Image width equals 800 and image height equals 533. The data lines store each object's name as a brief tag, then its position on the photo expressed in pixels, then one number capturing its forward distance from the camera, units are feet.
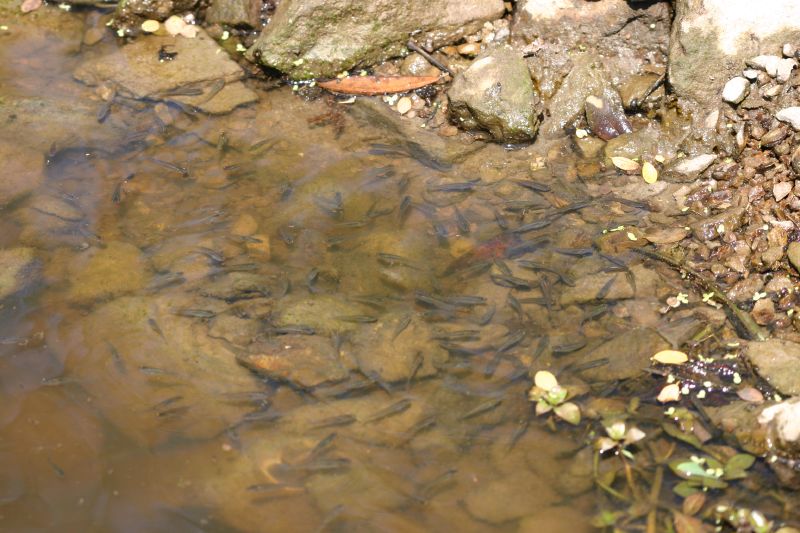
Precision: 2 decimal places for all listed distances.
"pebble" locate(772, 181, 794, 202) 15.65
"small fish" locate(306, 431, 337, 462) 12.64
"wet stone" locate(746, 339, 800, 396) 12.96
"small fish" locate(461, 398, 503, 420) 13.19
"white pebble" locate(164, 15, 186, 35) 21.88
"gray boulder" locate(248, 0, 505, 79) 19.85
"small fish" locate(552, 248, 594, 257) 15.89
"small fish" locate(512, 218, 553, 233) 16.51
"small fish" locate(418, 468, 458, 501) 12.16
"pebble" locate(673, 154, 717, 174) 17.10
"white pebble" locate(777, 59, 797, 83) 16.49
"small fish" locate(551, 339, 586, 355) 14.03
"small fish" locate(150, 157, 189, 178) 18.17
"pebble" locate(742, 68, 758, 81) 16.89
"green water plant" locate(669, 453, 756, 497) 12.06
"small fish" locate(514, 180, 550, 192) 17.46
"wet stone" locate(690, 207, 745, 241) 15.87
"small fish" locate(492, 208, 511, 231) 16.62
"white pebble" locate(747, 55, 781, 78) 16.58
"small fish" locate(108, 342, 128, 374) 13.96
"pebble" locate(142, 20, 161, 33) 21.93
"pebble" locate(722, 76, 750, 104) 17.03
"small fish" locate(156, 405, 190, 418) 13.19
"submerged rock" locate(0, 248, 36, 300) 15.24
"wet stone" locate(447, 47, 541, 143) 18.25
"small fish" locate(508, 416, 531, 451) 12.84
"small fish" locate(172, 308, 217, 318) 14.94
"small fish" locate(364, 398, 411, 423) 13.20
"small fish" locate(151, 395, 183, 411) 13.32
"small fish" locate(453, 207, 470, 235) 16.62
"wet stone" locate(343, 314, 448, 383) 13.92
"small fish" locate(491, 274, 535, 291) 15.31
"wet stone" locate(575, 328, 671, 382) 13.67
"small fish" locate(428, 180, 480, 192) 17.56
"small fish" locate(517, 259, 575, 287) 15.30
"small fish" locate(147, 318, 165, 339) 14.61
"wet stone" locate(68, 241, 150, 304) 15.34
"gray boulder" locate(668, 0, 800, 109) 16.70
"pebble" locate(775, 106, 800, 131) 16.04
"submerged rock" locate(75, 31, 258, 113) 20.17
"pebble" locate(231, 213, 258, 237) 16.78
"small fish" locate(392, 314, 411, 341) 14.47
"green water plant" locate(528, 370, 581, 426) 13.08
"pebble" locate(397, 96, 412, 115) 19.74
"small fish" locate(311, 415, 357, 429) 13.06
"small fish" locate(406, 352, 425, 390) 13.79
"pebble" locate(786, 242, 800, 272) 14.69
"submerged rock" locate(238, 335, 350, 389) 13.82
